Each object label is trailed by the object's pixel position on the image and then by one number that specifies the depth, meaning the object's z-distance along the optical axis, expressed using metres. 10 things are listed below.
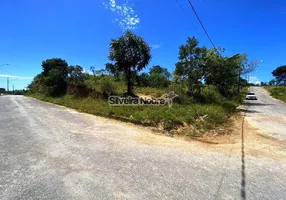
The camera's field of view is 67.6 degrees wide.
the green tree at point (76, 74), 21.94
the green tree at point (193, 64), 17.98
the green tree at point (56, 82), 23.98
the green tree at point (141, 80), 19.27
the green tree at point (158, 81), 25.29
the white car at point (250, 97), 32.90
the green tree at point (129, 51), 16.73
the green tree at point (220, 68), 17.72
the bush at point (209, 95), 17.70
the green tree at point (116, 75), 18.28
